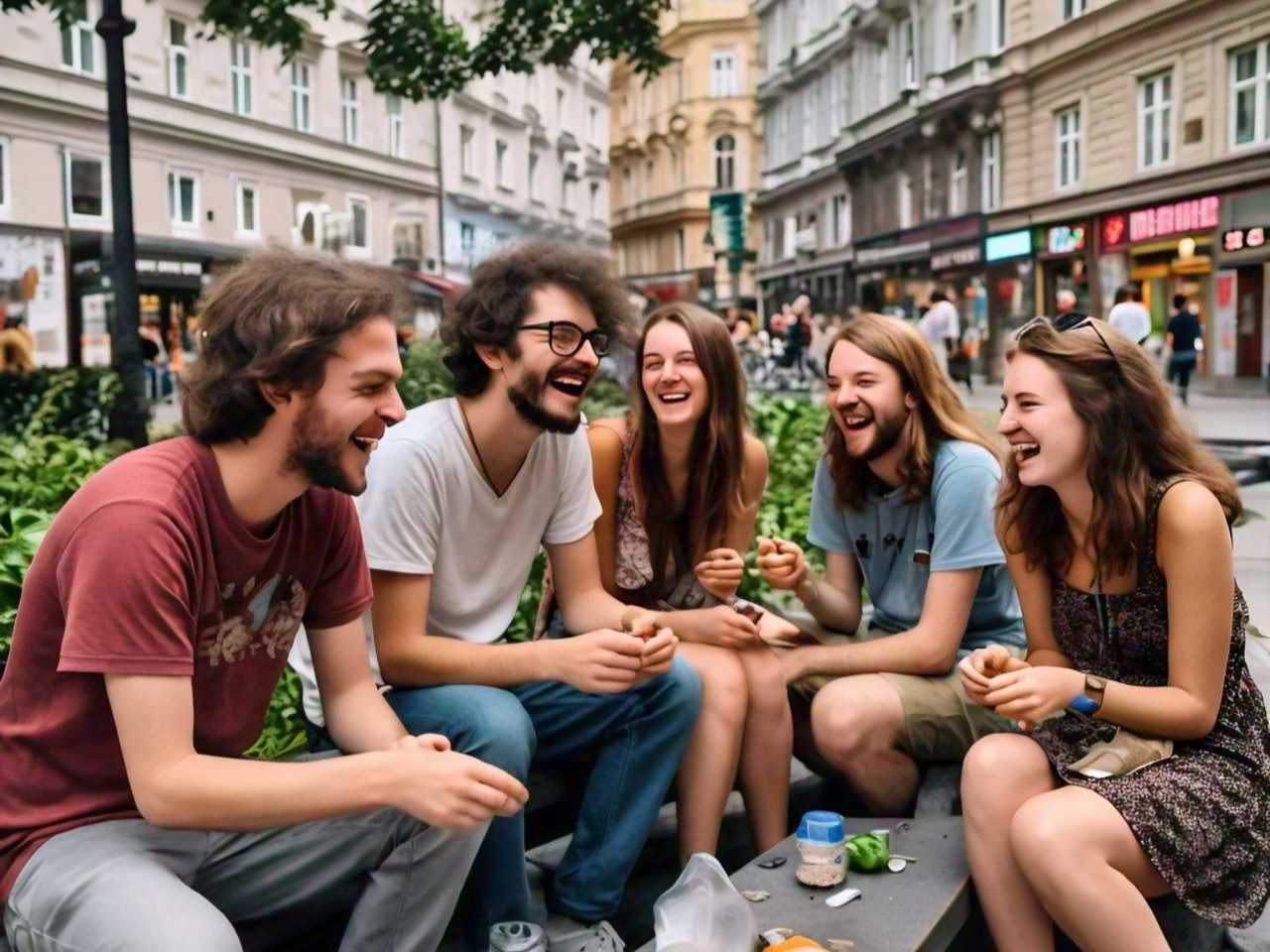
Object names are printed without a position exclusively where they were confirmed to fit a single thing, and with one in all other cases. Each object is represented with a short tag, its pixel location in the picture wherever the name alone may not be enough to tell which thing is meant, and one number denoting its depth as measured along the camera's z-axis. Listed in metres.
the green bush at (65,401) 7.14
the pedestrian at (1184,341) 16.78
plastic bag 2.03
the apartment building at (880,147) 25.00
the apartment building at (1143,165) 17.97
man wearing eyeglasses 2.47
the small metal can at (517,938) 2.34
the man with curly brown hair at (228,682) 1.74
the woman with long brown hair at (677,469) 3.29
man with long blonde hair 2.93
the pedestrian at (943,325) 19.38
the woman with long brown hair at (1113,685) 2.21
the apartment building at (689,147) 34.75
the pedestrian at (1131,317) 14.71
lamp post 7.21
